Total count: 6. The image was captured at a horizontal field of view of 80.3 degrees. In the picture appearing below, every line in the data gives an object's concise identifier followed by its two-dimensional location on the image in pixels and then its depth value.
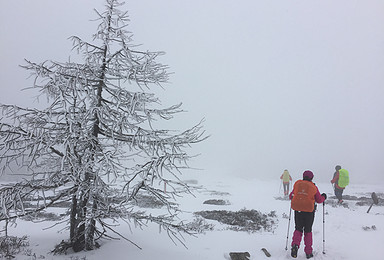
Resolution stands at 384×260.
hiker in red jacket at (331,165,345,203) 14.92
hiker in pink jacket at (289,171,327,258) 6.36
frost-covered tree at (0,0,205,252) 4.45
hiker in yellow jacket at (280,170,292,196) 21.38
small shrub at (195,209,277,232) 9.63
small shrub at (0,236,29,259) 5.28
